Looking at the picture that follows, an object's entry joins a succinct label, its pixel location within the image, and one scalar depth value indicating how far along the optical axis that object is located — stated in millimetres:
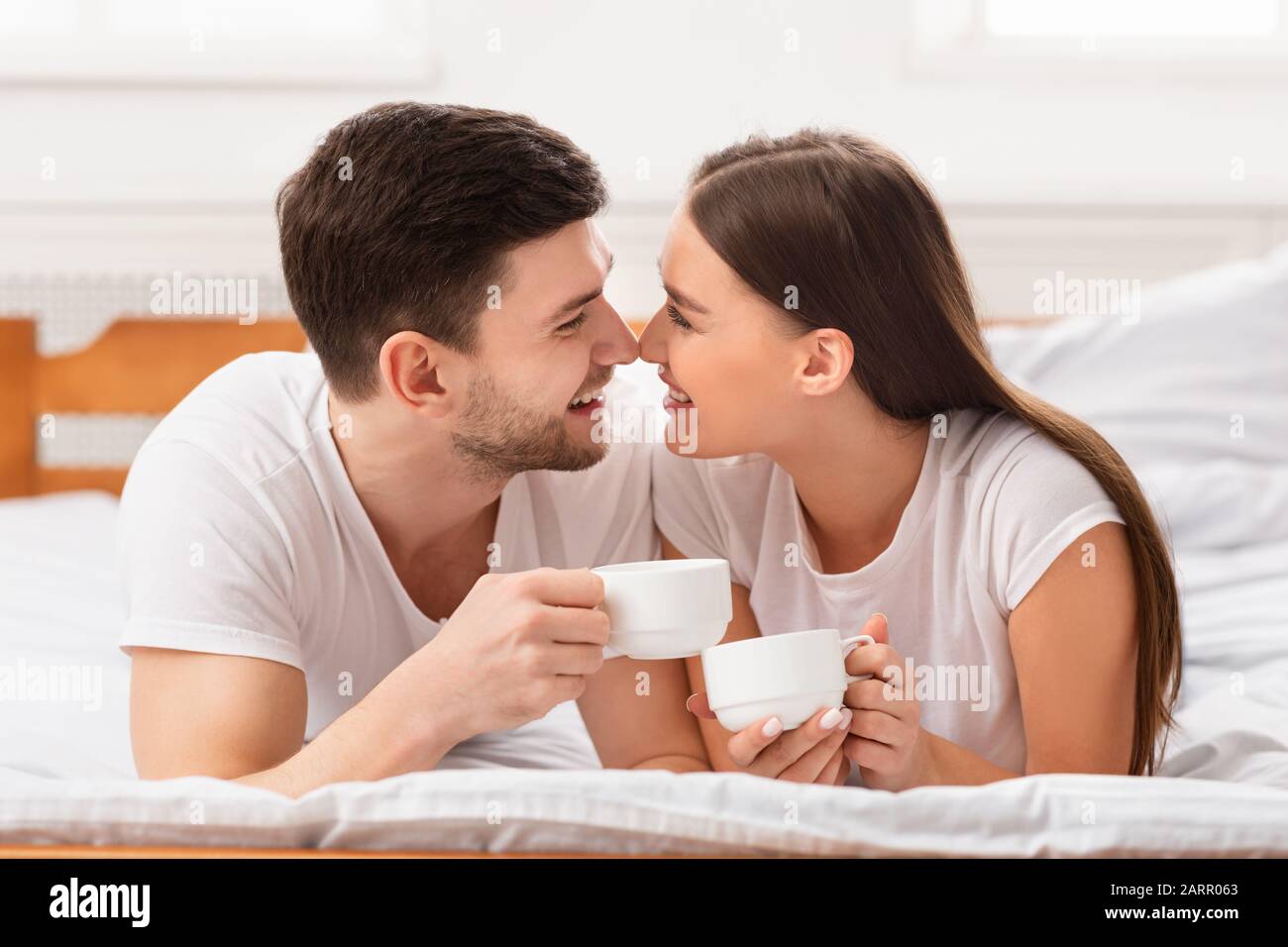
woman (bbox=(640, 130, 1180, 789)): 1153
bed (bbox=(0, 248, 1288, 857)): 758
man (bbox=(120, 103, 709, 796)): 1110
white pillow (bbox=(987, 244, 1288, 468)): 2061
